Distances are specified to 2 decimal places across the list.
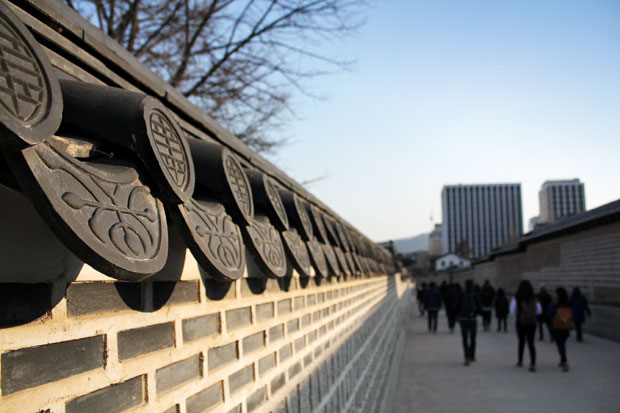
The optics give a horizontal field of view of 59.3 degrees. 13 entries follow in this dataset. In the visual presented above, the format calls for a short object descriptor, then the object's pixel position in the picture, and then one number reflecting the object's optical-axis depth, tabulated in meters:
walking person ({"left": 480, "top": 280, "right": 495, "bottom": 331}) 20.84
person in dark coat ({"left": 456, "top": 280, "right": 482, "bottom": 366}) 12.13
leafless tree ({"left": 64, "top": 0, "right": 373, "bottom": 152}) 11.38
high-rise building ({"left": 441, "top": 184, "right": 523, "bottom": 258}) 161.25
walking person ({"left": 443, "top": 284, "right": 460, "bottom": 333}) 19.38
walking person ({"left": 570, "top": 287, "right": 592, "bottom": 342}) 15.34
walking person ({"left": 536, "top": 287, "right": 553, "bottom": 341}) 16.16
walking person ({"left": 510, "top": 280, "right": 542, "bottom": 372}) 10.80
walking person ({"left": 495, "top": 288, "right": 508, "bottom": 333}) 19.25
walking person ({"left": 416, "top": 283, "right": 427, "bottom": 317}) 30.32
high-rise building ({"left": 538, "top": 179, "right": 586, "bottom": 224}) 129.38
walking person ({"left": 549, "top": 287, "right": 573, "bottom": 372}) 10.91
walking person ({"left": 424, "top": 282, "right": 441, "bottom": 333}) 19.86
